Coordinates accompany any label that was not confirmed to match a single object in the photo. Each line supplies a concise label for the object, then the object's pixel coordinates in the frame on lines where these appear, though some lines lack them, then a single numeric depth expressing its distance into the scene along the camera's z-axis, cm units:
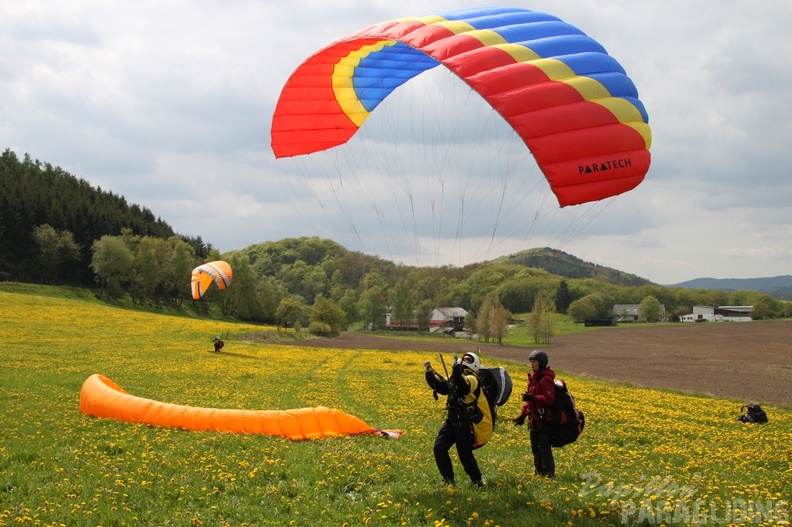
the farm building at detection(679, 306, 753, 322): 16038
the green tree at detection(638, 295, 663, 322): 14112
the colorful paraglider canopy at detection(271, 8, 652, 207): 1152
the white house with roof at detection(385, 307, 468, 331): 7486
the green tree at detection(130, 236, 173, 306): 8994
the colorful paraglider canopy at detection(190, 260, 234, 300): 5006
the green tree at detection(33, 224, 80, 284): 8781
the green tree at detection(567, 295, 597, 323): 11631
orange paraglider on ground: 1289
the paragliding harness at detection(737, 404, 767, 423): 1728
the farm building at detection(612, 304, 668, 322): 15588
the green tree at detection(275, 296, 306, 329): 7212
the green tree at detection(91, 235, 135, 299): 8550
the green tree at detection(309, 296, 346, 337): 7231
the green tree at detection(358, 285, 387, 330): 6654
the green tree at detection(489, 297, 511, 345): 6318
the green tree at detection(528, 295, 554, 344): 7656
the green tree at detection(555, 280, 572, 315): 11206
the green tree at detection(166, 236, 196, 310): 9675
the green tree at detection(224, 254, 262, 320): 9675
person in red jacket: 912
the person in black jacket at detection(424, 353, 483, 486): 860
